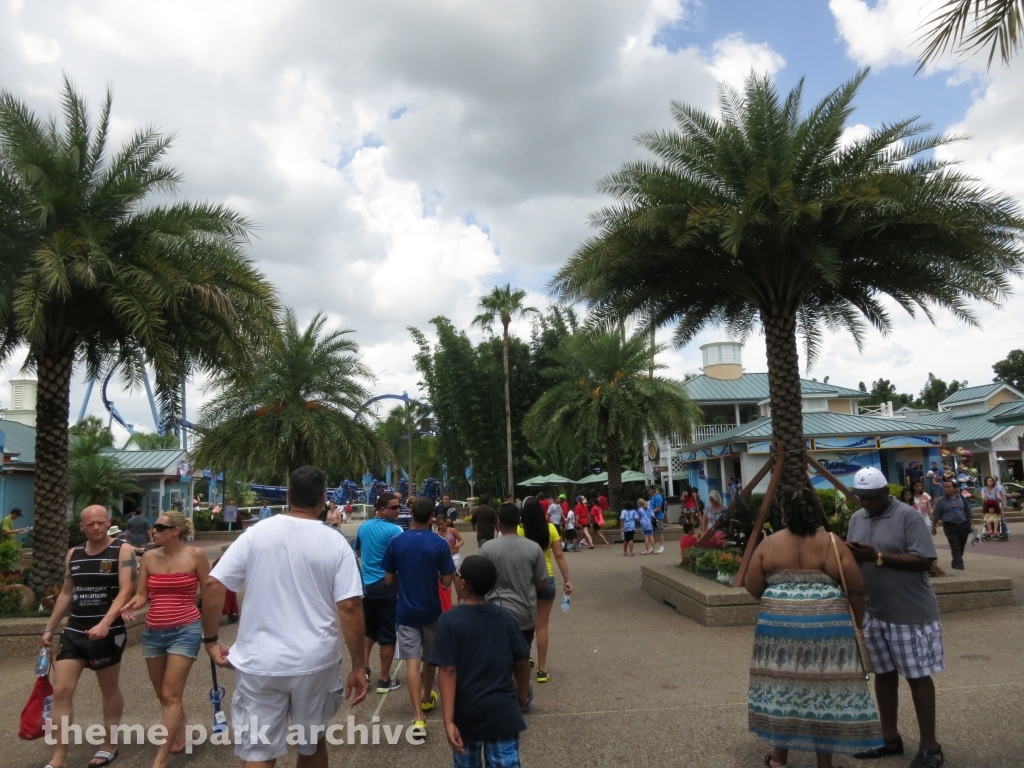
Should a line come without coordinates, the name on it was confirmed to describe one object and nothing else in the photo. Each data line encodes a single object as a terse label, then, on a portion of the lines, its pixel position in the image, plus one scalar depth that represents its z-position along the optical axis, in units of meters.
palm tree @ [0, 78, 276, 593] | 9.69
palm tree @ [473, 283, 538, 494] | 37.28
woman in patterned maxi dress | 3.97
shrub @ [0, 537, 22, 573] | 10.14
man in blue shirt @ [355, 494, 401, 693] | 6.66
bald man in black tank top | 5.03
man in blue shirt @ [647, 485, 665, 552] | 20.86
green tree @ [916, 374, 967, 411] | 85.12
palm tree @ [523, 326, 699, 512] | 26.70
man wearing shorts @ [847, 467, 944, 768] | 4.40
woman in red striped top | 4.84
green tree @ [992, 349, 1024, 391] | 68.81
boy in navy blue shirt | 3.46
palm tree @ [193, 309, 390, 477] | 19.70
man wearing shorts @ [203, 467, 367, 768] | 3.47
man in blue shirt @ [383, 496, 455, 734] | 5.66
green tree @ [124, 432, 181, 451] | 74.44
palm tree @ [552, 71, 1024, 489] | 10.38
